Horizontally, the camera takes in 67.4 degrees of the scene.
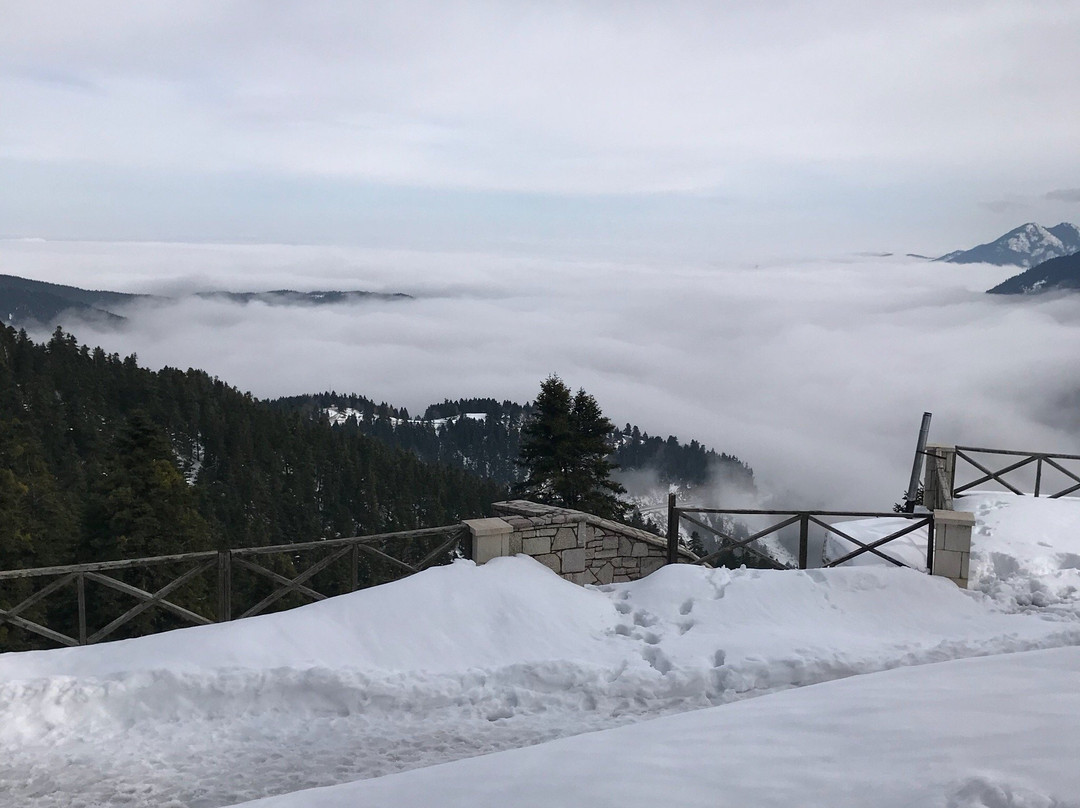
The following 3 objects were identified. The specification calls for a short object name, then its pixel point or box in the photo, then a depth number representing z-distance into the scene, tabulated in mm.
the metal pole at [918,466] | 12569
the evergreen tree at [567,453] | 29250
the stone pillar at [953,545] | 9602
